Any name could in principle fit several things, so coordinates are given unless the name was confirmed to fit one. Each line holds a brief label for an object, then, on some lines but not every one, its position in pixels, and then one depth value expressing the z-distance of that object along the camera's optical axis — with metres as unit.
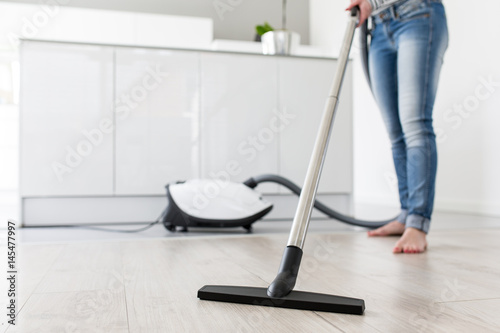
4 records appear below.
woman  1.39
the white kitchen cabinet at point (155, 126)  2.13
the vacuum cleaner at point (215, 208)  1.88
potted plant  2.48
